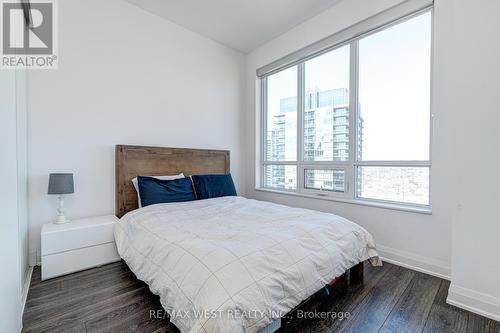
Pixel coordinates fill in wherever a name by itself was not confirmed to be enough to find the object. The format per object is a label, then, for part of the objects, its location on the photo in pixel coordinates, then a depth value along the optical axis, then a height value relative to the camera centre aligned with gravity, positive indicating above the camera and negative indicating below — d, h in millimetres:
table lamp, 2230 -225
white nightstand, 2090 -802
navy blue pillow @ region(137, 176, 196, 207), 2650 -337
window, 2412 +554
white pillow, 2775 -208
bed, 1139 -604
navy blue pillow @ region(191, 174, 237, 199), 3141 -331
